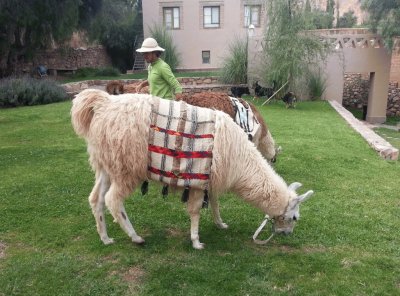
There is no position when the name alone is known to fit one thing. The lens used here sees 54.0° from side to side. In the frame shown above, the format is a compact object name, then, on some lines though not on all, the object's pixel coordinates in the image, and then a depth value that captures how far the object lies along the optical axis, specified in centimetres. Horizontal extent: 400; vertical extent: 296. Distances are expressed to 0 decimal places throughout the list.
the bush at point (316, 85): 1470
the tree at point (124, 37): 2432
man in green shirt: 464
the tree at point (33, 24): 1409
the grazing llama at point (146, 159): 343
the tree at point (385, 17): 1502
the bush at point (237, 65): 1584
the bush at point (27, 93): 1303
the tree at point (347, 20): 3073
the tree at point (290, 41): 1280
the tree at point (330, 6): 2972
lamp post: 1531
